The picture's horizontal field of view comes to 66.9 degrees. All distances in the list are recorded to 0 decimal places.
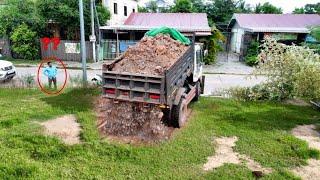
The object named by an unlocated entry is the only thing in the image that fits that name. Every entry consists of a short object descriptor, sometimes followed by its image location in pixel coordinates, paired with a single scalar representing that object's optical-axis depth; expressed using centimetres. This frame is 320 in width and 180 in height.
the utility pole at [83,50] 997
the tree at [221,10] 2773
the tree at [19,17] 1676
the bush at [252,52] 1717
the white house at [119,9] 1819
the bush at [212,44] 1680
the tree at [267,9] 2761
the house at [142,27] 1722
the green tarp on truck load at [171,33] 779
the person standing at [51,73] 966
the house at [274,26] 1776
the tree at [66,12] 1645
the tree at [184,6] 2493
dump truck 579
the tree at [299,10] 2953
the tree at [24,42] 1652
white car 1051
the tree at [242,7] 2911
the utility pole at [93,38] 1532
